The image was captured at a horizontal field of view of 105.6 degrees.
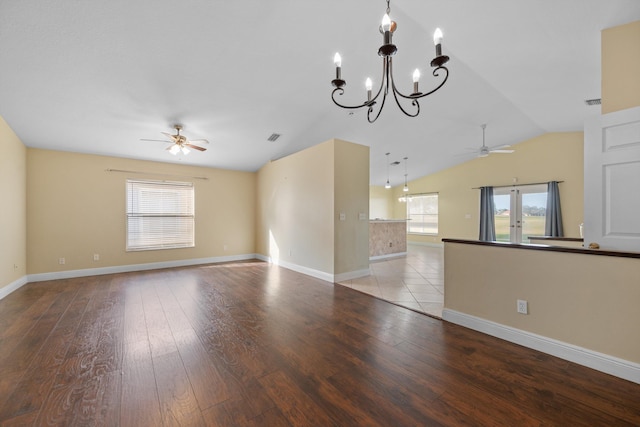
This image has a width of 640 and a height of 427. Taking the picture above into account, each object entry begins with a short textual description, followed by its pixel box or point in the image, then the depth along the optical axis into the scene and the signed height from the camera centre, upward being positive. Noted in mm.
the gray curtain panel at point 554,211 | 6375 -17
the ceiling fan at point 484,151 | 5398 +1348
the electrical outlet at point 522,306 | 2270 -906
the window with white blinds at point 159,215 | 5465 -86
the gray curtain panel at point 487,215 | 7594 -142
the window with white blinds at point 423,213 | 9347 -97
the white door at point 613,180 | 1968 +257
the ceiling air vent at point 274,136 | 4922 +1541
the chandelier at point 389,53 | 1529 +1070
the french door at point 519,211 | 6824 -17
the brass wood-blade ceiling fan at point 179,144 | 3945 +1118
